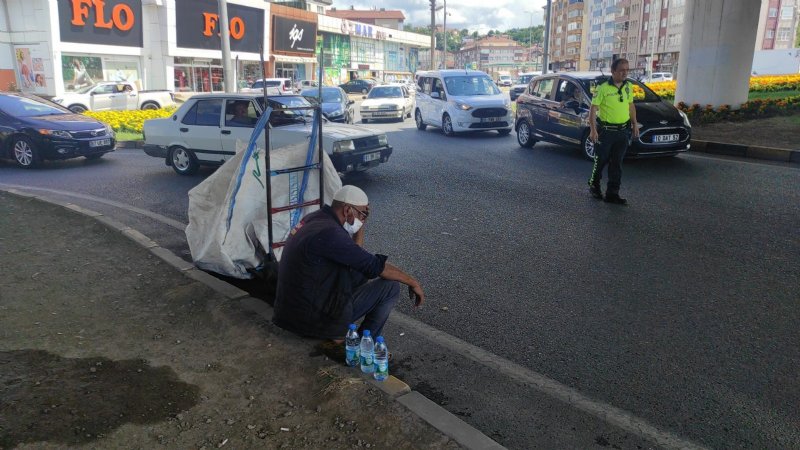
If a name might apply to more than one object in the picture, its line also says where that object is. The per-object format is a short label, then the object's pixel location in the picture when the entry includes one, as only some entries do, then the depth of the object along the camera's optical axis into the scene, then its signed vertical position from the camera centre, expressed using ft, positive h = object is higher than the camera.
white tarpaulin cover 18.06 -3.42
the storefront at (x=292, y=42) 149.69 +13.99
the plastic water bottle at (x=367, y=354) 12.30 -5.18
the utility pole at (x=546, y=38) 110.11 +12.18
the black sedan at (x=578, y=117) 37.04 -0.86
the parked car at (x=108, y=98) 84.02 -1.11
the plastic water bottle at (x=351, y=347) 12.50 -5.14
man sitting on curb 12.33 -3.84
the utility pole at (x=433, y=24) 205.38 +25.93
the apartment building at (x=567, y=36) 380.99 +44.93
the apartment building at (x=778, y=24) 271.28 +38.41
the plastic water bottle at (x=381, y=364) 12.03 -5.26
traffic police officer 27.50 -0.75
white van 55.47 -0.20
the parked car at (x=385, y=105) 77.25 -0.86
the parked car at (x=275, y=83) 109.84 +2.16
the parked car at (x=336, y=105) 61.93 -0.85
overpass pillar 51.75 +5.14
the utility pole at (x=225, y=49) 60.49 +4.53
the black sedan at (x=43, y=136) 41.93 -3.27
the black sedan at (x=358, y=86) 166.30 +3.08
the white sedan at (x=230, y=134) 33.14 -2.27
